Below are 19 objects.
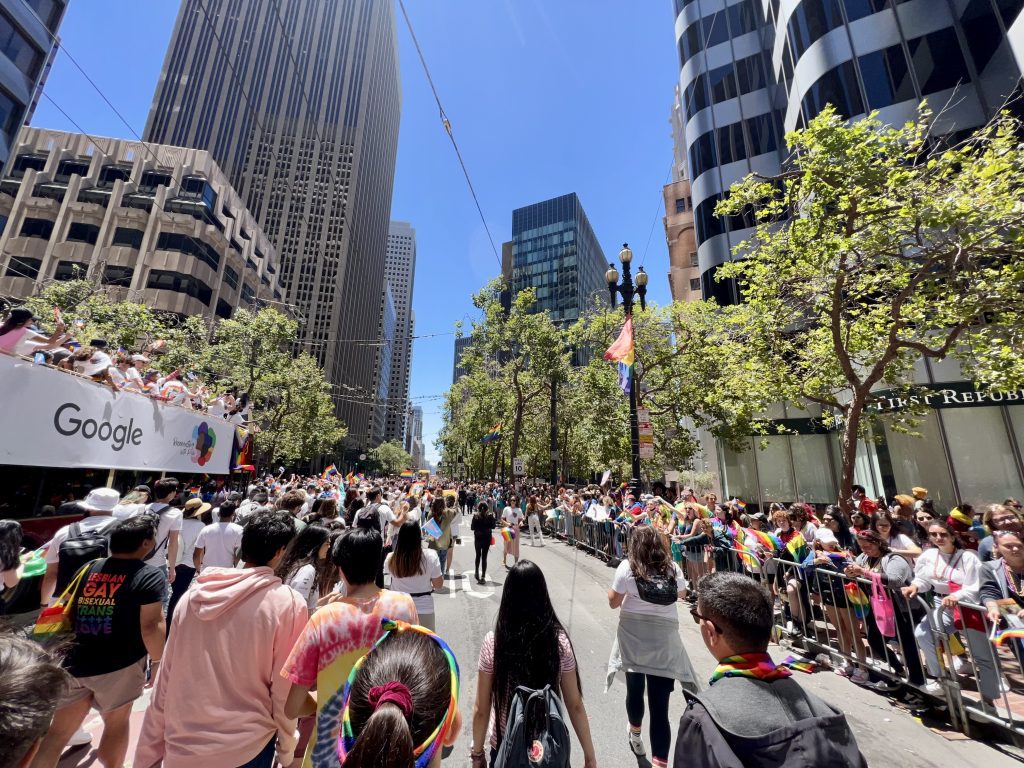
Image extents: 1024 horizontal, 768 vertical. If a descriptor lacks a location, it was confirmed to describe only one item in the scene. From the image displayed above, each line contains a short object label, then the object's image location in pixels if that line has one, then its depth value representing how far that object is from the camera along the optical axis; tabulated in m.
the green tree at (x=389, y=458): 101.30
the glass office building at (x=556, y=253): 89.12
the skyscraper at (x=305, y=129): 87.00
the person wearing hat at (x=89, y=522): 3.69
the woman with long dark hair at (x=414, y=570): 3.98
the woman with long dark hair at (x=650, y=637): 3.38
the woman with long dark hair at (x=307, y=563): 3.86
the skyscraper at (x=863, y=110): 14.26
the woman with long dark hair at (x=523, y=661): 2.25
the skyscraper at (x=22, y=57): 24.03
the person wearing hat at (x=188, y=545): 5.50
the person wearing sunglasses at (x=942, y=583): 4.34
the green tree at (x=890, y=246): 7.71
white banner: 7.11
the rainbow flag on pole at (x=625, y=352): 12.56
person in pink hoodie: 2.08
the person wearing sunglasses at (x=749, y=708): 1.39
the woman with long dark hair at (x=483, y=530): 9.65
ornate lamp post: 12.55
